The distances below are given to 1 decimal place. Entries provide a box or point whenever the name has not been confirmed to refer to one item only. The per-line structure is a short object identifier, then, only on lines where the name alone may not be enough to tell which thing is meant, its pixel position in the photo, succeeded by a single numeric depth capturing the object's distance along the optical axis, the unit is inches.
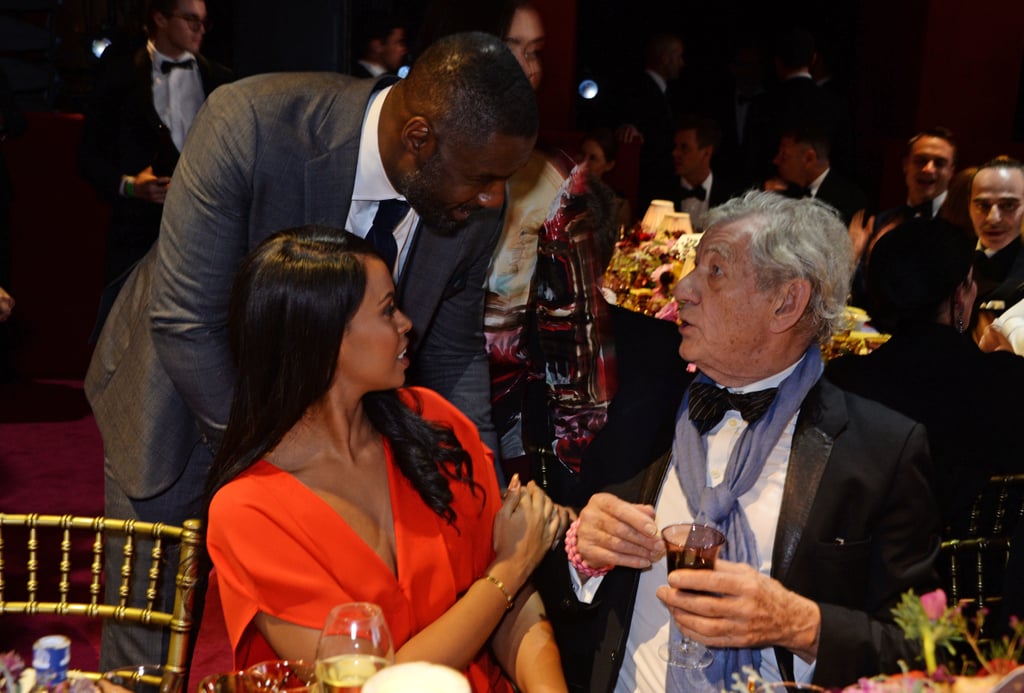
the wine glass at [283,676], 62.8
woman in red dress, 74.8
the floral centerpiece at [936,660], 49.6
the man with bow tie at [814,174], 262.2
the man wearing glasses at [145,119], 190.1
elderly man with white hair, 77.5
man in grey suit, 86.6
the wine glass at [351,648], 57.4
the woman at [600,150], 274.1
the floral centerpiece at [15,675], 56.2
